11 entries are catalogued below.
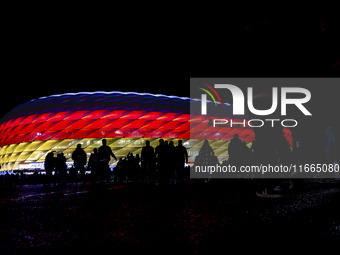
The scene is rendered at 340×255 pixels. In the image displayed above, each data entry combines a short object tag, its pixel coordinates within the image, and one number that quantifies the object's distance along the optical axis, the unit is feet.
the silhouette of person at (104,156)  29.14
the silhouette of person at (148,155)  31.37
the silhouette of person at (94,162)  32.38
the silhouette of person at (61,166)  36.96
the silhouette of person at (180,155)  30.37
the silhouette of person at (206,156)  30.55
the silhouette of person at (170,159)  28.54
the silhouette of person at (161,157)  28.28
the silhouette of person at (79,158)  32.99
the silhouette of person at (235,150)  29.96
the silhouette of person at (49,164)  36.87
